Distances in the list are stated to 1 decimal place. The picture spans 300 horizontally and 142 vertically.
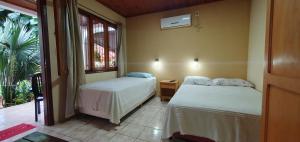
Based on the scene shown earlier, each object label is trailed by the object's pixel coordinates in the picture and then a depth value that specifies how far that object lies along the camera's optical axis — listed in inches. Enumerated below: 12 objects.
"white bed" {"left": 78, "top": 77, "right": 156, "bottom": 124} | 89.8
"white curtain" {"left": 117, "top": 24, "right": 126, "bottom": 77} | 162.1
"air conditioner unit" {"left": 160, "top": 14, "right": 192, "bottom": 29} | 143.3
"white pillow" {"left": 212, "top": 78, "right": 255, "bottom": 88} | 107.8
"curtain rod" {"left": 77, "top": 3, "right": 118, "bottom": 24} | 116.5
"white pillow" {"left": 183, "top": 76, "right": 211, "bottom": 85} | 118.5
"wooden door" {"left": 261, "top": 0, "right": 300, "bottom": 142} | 26.6
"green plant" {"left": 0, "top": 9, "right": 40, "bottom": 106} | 135.5
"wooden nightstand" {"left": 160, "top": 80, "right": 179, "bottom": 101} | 142.1
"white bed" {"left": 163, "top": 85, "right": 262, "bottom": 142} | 56.7
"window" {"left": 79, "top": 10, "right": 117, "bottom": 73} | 125.1
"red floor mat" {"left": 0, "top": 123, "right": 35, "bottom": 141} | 78.8
